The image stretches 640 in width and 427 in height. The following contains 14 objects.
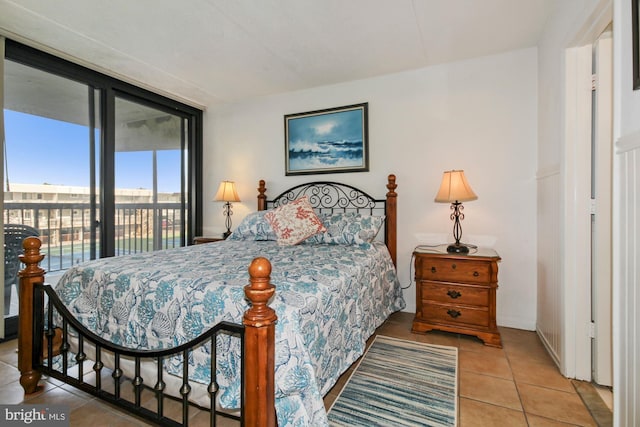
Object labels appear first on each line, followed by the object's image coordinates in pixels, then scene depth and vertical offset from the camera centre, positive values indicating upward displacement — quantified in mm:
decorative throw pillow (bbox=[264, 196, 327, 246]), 2773 -109
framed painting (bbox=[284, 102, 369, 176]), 3252 +781
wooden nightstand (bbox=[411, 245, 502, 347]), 2338 -659
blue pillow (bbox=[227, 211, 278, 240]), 3021 -192
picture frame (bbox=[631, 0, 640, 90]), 1090 +605
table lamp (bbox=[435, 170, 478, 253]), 2486 +153
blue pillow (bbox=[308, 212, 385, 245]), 2693 -178
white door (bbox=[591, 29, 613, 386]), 1736 -18
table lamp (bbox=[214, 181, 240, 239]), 3699 +214
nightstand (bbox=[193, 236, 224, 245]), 3595 -348
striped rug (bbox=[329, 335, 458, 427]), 1540 -1043
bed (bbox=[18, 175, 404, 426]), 1141 -546
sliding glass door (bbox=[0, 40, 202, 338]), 2619 +478
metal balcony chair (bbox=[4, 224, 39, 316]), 2570 -358
